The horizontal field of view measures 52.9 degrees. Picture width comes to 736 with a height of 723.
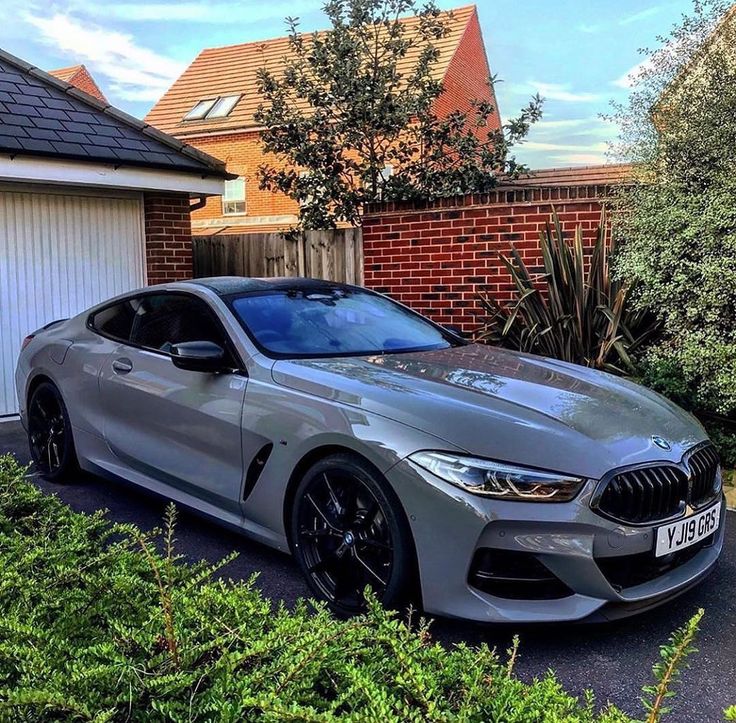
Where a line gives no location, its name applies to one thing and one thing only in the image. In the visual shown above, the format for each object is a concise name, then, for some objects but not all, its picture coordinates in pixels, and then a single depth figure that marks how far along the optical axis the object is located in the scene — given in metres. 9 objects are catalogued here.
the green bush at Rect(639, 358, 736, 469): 4.80
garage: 7.14
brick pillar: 8.22
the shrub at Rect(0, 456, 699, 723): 1.51
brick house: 20.20
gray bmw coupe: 2.56
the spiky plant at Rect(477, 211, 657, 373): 5.59
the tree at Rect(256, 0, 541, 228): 8.20
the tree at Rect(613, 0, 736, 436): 4.75
